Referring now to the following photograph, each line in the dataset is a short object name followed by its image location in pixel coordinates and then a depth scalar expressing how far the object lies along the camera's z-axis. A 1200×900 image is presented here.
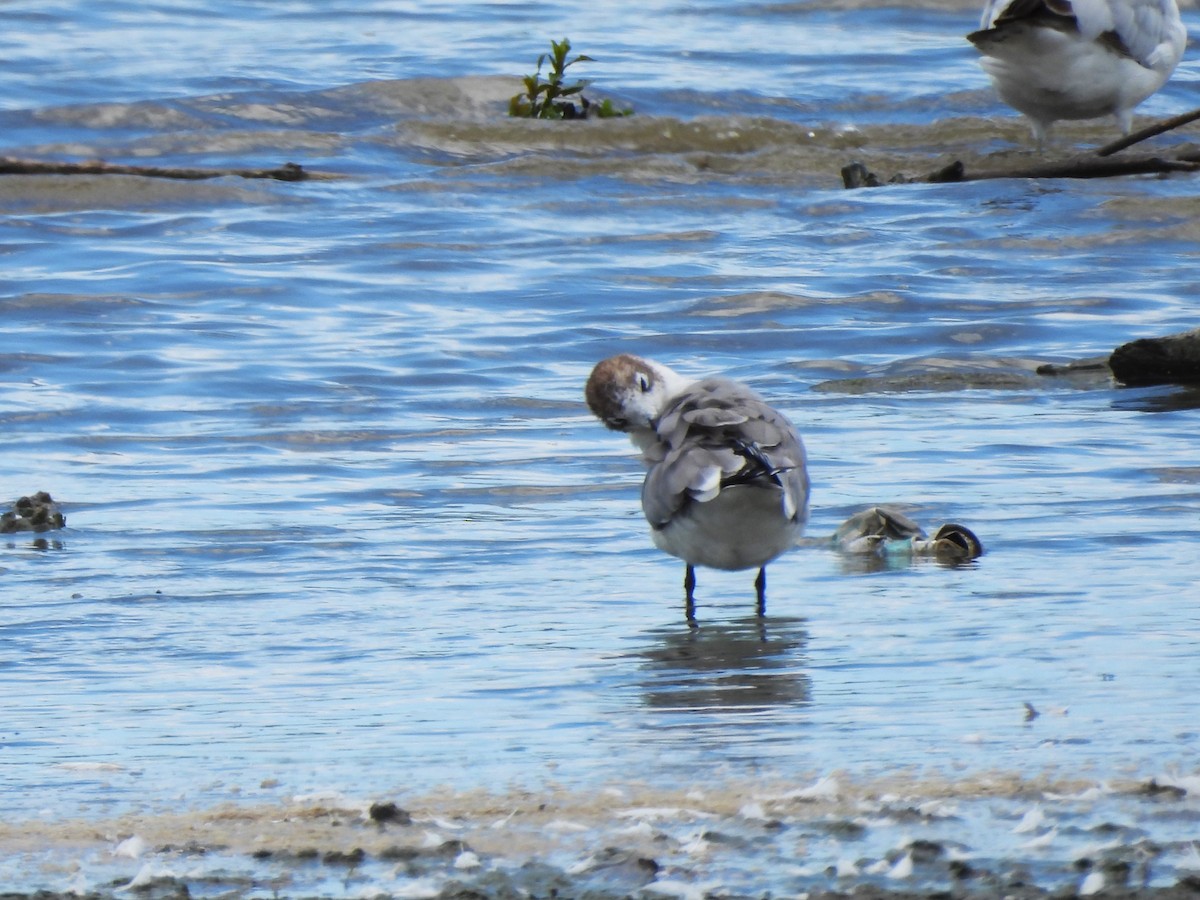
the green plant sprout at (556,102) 31.53
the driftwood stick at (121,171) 26.37
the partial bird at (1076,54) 28.80
